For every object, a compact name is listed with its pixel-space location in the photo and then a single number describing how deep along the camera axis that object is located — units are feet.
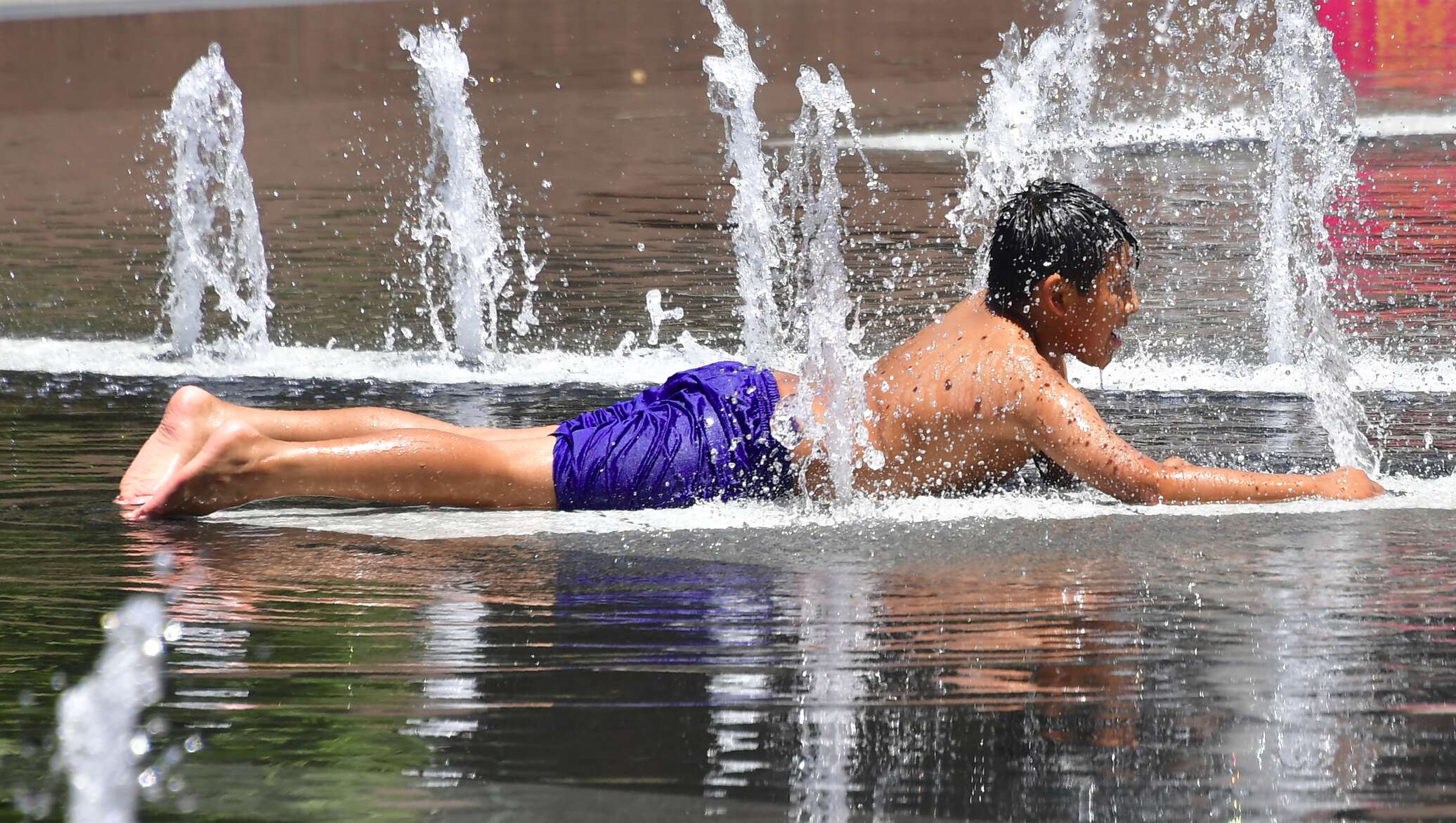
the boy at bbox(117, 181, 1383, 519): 29.14
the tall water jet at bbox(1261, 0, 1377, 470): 39.73
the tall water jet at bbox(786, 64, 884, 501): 30.40
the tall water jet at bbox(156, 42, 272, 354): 51.03
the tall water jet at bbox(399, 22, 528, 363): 50.21
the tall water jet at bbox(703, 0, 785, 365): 49.39
